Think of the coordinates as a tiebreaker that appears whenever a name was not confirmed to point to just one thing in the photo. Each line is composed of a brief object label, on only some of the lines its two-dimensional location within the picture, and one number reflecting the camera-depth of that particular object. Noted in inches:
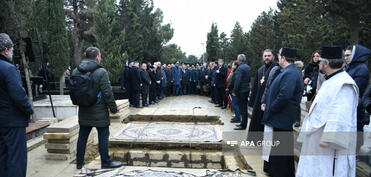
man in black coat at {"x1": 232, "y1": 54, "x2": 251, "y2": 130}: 283.6
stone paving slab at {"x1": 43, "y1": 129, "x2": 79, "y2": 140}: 193.6
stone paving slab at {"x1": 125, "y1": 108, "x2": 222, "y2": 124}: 303.6
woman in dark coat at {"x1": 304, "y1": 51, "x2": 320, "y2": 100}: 246.5
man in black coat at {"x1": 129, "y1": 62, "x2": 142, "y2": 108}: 432.1
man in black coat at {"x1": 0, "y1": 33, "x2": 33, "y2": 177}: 126.6
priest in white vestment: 104.0
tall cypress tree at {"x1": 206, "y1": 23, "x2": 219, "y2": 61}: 1244.4
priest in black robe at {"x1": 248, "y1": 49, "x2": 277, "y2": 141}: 198.1
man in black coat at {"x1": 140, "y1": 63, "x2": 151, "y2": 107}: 445.4
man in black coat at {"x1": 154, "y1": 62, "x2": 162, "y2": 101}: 528.1
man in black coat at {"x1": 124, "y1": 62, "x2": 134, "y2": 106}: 445.7
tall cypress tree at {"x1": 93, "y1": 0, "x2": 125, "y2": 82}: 538.3
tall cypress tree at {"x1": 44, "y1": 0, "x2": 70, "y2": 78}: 455.5
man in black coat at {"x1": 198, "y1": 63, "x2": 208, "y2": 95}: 620.2
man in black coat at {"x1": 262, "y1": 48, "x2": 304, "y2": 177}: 151.1
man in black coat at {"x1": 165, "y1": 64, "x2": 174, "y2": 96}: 610.5
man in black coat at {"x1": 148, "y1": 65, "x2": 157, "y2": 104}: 496.7
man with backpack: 157.3
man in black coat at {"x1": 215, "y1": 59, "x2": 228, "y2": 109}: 412.8
